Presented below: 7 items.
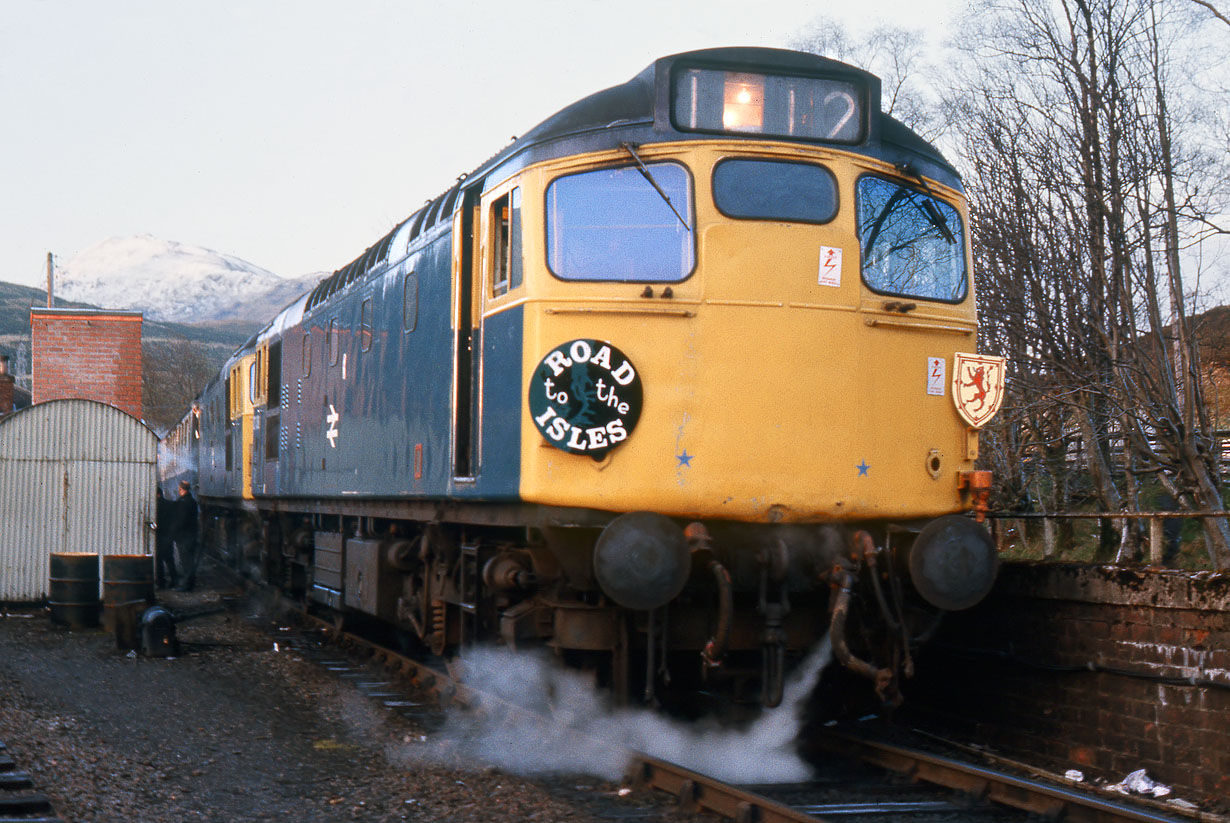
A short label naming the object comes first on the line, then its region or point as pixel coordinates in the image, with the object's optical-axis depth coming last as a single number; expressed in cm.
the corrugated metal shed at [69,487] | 1623
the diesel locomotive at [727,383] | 659
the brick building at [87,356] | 2748
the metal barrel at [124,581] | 1366
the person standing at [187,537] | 1889
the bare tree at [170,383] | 6788
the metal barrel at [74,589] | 1401
